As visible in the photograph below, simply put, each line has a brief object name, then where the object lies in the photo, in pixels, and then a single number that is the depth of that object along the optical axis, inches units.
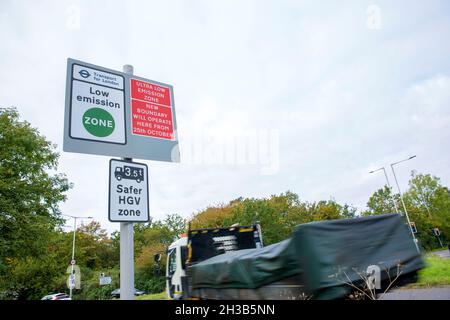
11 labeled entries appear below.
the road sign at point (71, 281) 1018.2
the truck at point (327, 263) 149.3
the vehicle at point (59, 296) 1070.5
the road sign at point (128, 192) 110.0
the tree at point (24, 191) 642.2
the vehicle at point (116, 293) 1196.1
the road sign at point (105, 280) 979.1
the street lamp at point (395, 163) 1094.9
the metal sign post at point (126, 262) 106.5
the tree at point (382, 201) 1862.9
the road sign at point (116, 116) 114.0
